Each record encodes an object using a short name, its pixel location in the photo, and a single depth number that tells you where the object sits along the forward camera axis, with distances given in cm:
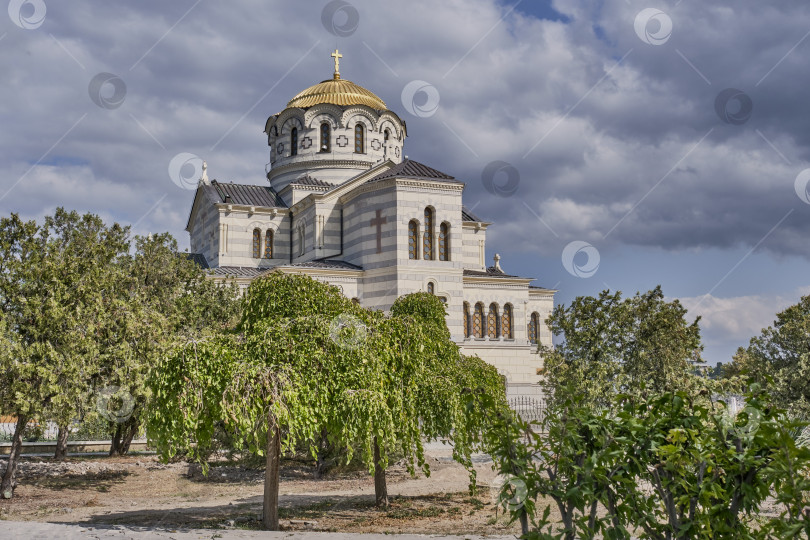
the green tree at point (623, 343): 2200
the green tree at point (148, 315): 1728
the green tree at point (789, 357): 2562
